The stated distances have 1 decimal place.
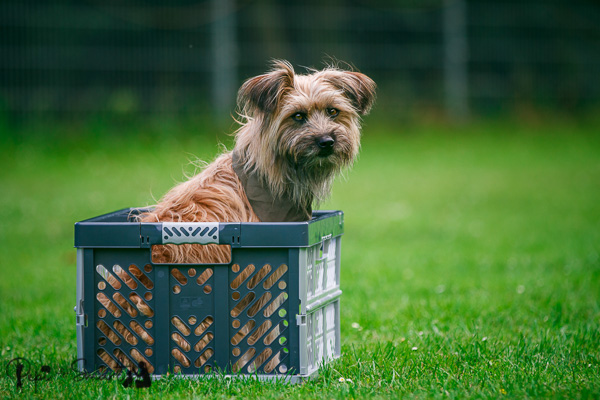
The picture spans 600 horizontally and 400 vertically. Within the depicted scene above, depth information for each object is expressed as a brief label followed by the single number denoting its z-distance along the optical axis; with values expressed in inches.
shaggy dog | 303.9
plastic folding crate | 272.8
